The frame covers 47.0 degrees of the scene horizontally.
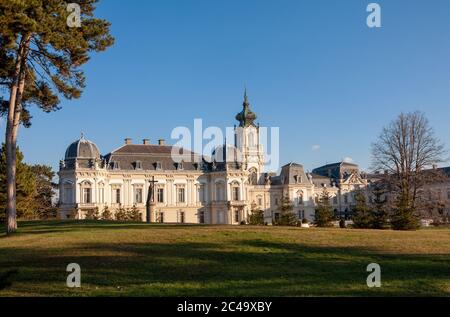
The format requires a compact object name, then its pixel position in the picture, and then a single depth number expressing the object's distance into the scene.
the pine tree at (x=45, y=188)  64.94
